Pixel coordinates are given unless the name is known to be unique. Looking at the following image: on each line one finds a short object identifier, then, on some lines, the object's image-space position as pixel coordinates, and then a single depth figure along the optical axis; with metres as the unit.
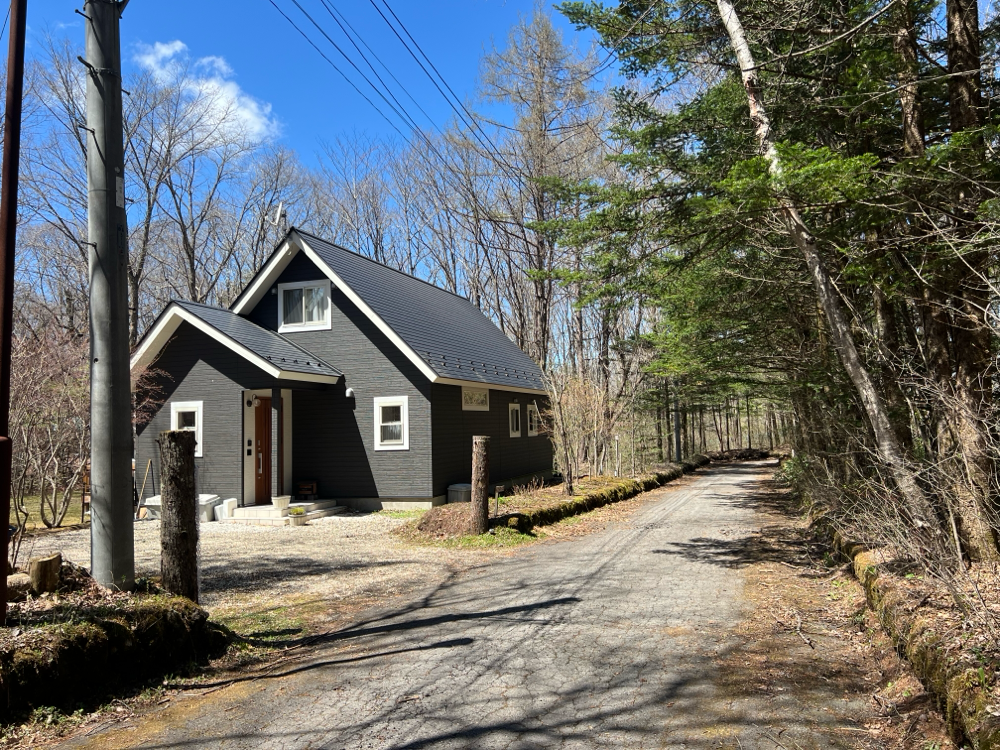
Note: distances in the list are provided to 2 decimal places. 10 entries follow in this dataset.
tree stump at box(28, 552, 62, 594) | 4.91
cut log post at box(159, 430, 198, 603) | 5.57
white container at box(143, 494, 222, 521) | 14.43
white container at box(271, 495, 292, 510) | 14.46
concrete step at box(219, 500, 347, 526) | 13.93
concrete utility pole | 5.17
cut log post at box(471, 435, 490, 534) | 10.90
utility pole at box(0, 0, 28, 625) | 4.33
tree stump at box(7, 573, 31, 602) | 4.79
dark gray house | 15.05
